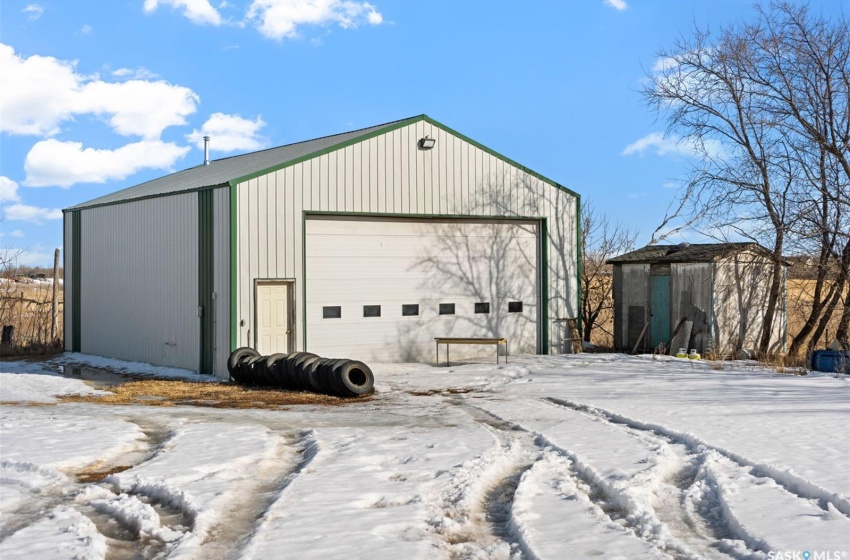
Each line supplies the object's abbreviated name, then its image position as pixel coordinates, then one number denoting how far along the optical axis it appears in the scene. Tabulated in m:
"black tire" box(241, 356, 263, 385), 16.92
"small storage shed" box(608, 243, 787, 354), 22.53
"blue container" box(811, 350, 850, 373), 17.94
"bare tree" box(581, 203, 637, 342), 28.20
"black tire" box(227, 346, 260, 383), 17.34
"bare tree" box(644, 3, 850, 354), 21.67
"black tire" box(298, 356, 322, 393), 16.06
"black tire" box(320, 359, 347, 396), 15.66
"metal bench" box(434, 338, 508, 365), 19.48
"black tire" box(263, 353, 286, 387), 16.66
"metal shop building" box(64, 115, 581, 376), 18.72
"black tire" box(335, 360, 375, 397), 15.52
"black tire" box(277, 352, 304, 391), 16.47
